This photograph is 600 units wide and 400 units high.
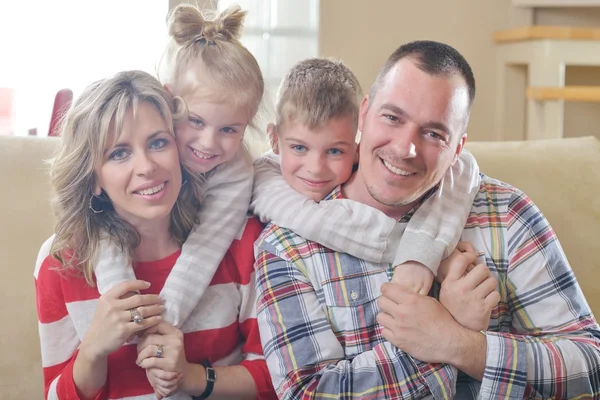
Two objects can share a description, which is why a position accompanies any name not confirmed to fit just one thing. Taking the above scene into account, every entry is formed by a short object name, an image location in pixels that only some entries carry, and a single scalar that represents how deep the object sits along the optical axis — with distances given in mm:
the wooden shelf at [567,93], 2662
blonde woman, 1287
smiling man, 1347
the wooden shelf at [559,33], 2715
